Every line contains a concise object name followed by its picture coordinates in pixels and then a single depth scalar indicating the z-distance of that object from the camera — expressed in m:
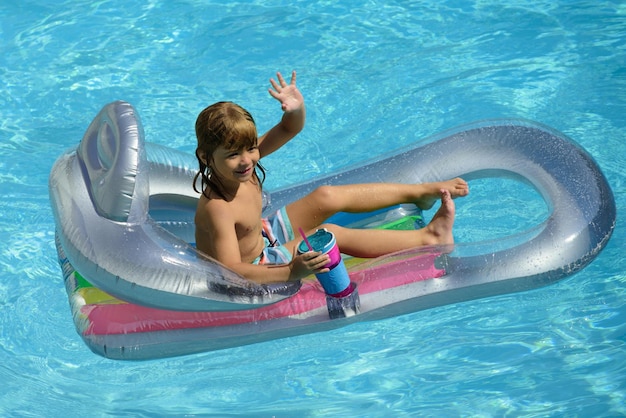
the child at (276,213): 6.51
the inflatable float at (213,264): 6.43
